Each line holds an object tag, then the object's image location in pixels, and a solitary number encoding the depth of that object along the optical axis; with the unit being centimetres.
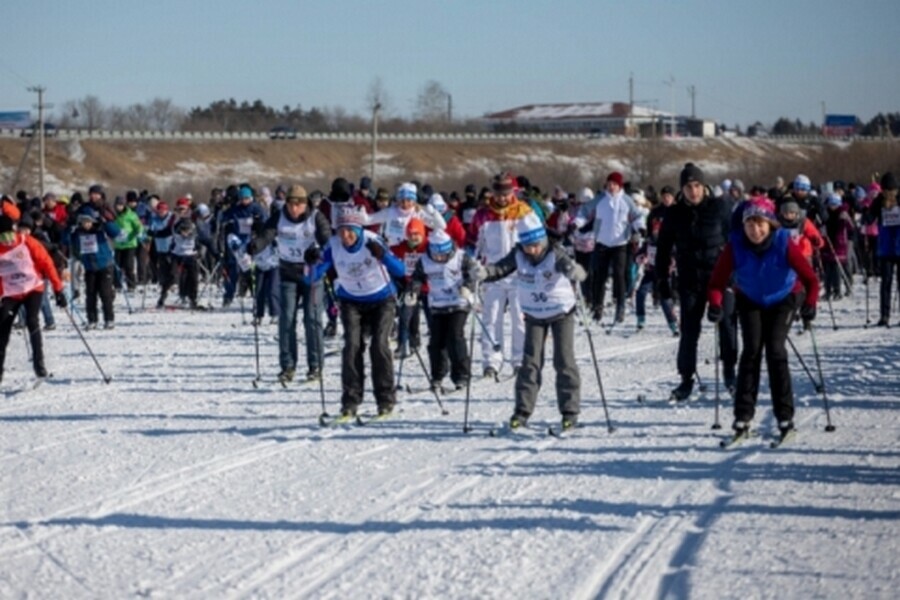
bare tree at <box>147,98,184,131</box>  13312
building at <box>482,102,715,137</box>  14425
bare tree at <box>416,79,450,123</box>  14538
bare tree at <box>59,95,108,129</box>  12150
